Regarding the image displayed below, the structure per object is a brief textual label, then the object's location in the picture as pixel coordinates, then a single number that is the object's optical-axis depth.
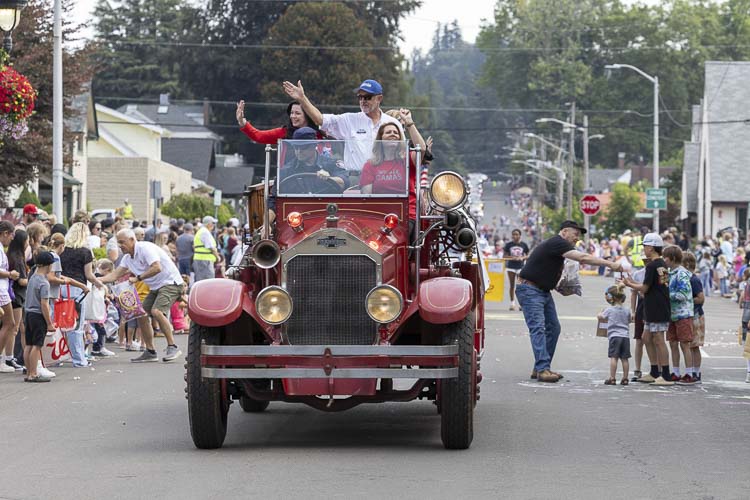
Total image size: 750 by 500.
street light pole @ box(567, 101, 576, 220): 75.54
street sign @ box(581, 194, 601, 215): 57.03
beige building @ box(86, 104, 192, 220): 60.44
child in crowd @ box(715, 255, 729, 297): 40.03
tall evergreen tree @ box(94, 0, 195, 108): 99.12
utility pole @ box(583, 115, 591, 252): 65.50
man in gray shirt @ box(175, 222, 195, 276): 29.91
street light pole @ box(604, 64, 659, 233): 55.25
